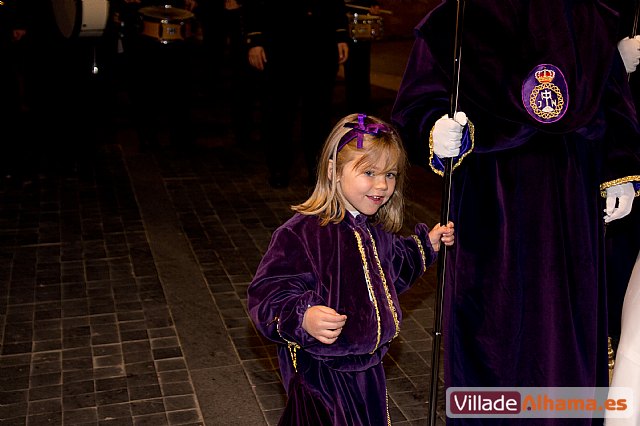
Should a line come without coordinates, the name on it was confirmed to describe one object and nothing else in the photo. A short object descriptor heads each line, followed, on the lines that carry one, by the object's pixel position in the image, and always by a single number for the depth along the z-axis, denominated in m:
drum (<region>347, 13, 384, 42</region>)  9.12
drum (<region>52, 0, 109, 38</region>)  7.25
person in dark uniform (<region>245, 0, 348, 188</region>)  7.60
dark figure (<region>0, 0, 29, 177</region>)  7.58
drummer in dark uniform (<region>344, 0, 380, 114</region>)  9.61
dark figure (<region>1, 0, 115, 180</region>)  7.76
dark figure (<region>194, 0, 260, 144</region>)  9.60
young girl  3.03
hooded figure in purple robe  3.39
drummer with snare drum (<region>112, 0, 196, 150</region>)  8.75
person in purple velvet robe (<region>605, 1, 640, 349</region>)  3.88
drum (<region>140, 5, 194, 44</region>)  8.66
